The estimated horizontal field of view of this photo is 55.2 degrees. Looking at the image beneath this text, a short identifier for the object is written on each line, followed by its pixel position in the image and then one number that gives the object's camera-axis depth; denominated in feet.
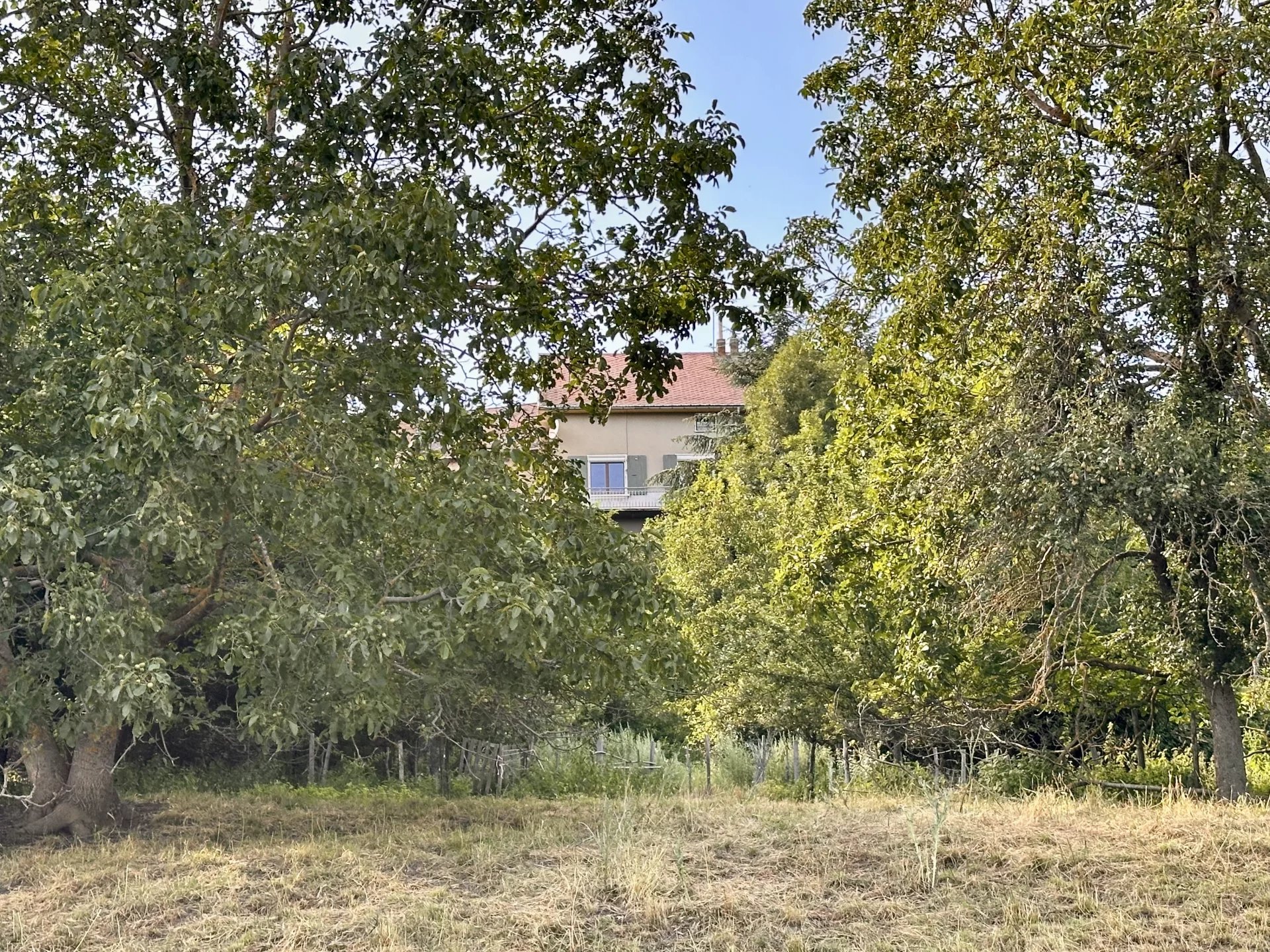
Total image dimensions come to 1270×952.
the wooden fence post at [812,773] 60.29
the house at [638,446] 121.49
